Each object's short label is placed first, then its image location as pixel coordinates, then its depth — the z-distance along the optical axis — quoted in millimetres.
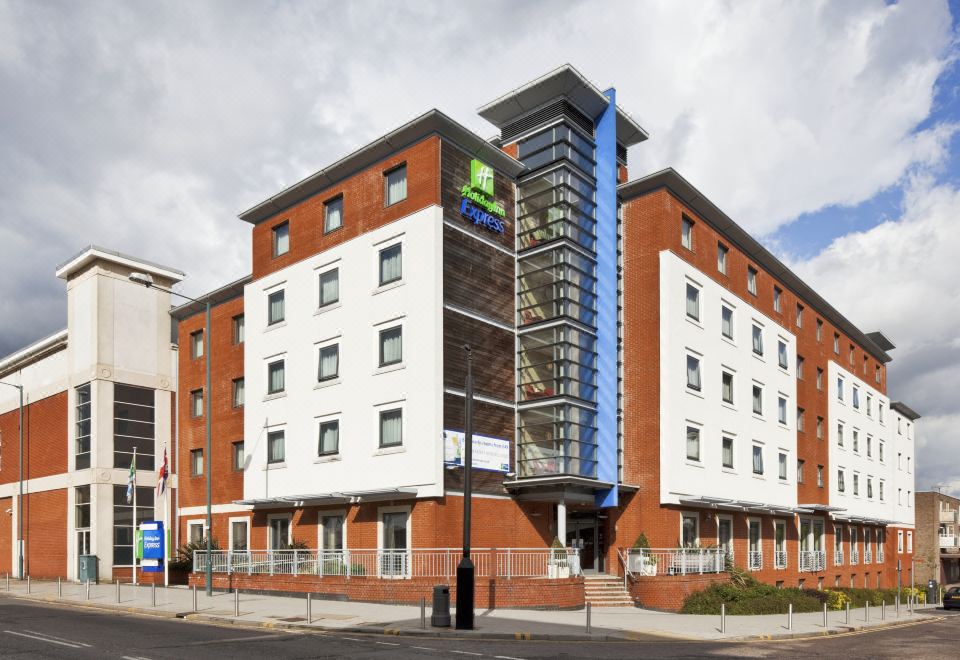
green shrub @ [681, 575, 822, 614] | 29969
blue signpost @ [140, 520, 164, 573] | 33750
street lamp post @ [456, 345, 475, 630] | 21688
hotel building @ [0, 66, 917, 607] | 31891
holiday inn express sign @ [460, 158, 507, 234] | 33938
